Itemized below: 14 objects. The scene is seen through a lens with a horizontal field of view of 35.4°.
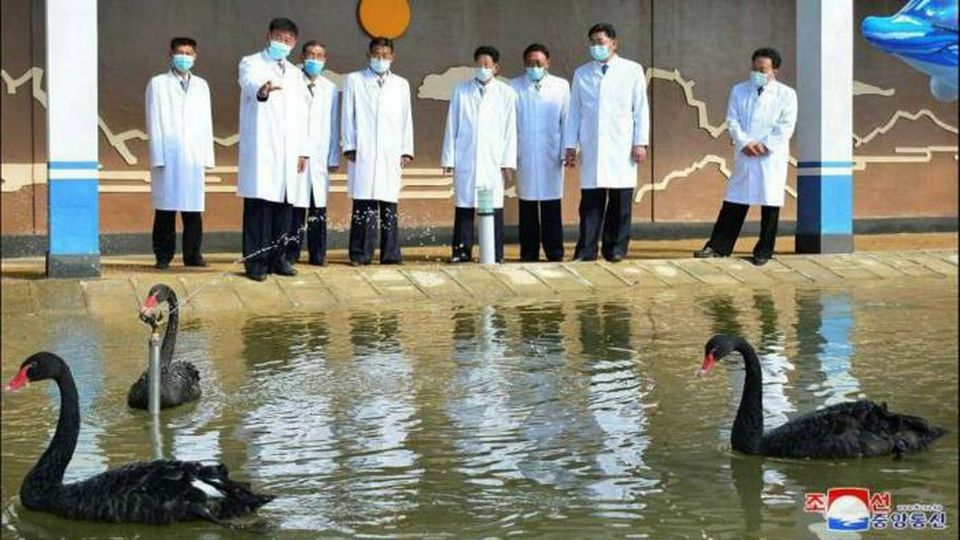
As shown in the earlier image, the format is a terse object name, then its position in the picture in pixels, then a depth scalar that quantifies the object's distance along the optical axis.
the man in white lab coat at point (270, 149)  11.77
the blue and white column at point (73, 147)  11.55
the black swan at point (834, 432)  5.82
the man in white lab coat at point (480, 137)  13.45
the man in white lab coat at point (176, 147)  12.74
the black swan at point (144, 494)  4.93
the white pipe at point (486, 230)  12.83
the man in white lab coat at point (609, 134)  13.30
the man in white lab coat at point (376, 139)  13.17
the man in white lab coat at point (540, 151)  13.68
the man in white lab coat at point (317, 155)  12.80
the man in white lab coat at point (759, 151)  13.37
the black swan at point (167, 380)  7.03
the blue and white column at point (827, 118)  13.95
